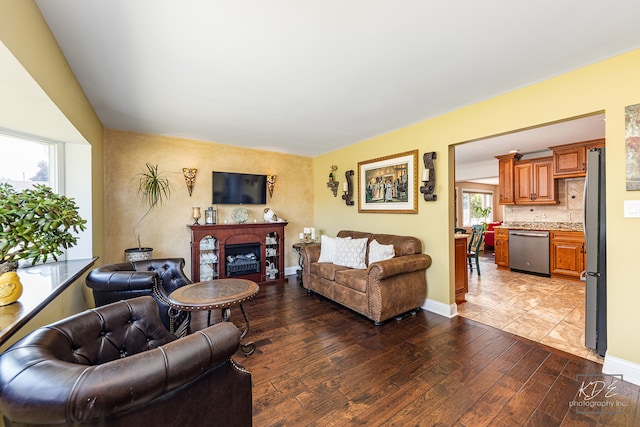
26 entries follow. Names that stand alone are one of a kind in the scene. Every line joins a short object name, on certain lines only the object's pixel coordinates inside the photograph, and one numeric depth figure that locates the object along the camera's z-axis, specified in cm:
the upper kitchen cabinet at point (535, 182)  486
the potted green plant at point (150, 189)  374
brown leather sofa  282
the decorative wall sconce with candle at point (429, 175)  319
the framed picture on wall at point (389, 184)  352
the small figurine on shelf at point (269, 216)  472
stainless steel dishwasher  486
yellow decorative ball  125
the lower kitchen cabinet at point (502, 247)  547
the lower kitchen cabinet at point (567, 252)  447
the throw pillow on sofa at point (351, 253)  357
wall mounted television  433
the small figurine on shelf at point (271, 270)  472
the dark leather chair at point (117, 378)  68
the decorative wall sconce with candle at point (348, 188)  454
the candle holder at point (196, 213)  402
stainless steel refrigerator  217
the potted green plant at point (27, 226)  123
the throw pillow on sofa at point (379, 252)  329
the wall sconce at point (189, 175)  404
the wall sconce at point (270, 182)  485
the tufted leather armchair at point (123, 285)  202
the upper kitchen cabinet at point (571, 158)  436
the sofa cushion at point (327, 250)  390
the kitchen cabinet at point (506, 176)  529
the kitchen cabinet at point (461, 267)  352
